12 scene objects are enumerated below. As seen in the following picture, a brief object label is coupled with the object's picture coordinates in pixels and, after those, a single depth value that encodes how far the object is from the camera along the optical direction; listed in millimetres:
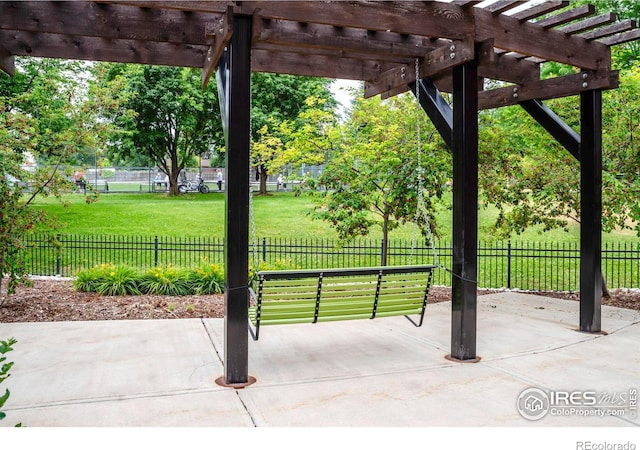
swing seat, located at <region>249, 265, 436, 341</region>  5074
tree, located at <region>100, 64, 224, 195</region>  24094
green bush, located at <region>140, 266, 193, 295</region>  9320
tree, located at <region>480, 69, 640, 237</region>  8805
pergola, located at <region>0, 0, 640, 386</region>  4781
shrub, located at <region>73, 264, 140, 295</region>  9250
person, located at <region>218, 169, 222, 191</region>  32781
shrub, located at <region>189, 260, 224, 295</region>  9453
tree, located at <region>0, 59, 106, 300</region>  7625
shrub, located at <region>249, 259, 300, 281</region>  9908
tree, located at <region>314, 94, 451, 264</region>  9359
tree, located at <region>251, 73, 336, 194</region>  24266
